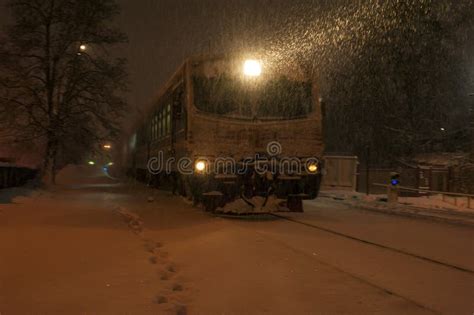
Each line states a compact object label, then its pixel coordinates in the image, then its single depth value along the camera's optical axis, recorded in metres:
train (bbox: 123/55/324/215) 10.52
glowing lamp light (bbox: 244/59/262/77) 11.30
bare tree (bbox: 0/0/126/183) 21.92
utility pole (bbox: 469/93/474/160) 20.11
